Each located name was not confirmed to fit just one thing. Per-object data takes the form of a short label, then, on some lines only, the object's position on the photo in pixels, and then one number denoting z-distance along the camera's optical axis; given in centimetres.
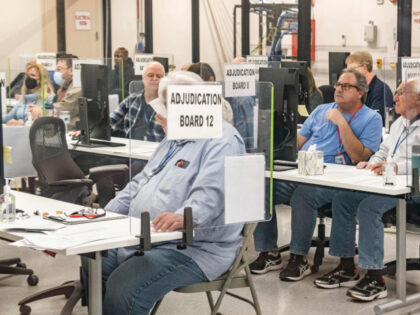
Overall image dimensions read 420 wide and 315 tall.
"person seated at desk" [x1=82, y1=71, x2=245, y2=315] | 313
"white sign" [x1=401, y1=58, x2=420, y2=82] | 434
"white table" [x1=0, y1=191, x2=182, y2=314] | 295
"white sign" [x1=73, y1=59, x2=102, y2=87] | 596
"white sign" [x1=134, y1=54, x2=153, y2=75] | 862
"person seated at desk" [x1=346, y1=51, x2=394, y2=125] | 673
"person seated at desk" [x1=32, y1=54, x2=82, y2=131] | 587
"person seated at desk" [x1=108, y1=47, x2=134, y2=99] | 692
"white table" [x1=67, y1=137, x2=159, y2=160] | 551
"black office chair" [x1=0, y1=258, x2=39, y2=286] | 484
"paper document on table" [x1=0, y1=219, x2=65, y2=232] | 326
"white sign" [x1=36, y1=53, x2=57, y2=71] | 775
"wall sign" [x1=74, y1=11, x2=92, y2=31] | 1346
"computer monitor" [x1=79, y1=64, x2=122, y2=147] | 565
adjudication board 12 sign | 301
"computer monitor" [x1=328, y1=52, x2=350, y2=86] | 786
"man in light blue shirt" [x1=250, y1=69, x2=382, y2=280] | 497
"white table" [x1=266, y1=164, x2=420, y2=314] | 412
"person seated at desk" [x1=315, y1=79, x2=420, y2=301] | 428
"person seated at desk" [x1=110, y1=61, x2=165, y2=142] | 321
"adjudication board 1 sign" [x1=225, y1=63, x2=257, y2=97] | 320
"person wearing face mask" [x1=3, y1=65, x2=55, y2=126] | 599
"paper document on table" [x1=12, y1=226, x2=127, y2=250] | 296
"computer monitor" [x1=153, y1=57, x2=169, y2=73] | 896
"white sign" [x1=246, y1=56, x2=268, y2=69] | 841
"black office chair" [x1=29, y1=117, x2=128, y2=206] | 493
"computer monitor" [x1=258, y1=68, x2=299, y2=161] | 463
